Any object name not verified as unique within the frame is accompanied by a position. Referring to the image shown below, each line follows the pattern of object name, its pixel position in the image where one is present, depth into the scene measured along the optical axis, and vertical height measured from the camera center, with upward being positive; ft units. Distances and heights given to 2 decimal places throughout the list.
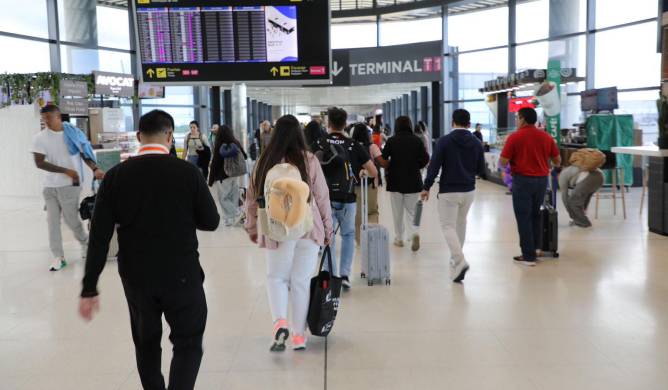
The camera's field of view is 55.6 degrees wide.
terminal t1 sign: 48.29 +4.64
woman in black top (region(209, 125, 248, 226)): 27.73 -2.20
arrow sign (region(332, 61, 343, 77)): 48.08 +4.20
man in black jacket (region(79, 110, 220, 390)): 8.13 -1.44
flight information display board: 25.30 +3.48
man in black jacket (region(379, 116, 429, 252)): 22.67 -1.36
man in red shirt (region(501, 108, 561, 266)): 19.67 -1.34
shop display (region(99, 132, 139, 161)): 49.24 -1.00
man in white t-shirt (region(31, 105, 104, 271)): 19.83 -1.43
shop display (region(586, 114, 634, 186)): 40.27 -0.72
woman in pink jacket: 11.98 -2.20
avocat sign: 54.61 +4.08
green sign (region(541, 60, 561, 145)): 27.25 +0.47
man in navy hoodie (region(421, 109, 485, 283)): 18.28 -1.45
